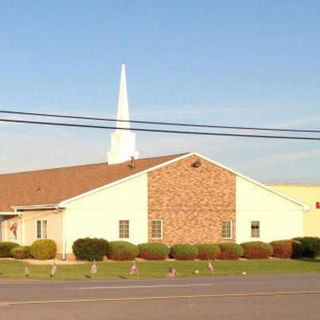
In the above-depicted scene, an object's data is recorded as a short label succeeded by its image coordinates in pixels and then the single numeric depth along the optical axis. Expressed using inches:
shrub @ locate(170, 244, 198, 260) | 1689.2
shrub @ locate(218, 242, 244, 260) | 1747.0
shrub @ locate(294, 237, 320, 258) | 1842.6
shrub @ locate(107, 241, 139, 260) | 1623.4
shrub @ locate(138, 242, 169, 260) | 1658.5
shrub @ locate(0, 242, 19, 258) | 1722.4
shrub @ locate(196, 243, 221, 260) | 1724.9
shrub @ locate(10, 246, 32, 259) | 1668.3
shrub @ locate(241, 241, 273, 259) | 1793.8
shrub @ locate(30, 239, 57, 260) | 1632.6
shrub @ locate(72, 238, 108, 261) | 1594.5
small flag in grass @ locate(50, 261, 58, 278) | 1107.3
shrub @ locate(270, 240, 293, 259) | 1835.6
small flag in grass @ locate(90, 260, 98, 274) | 1197.0
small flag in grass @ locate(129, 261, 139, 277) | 1182.9
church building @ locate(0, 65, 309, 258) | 1692.9
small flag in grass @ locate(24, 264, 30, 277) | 1145.9
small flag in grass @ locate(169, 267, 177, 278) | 1154.0
